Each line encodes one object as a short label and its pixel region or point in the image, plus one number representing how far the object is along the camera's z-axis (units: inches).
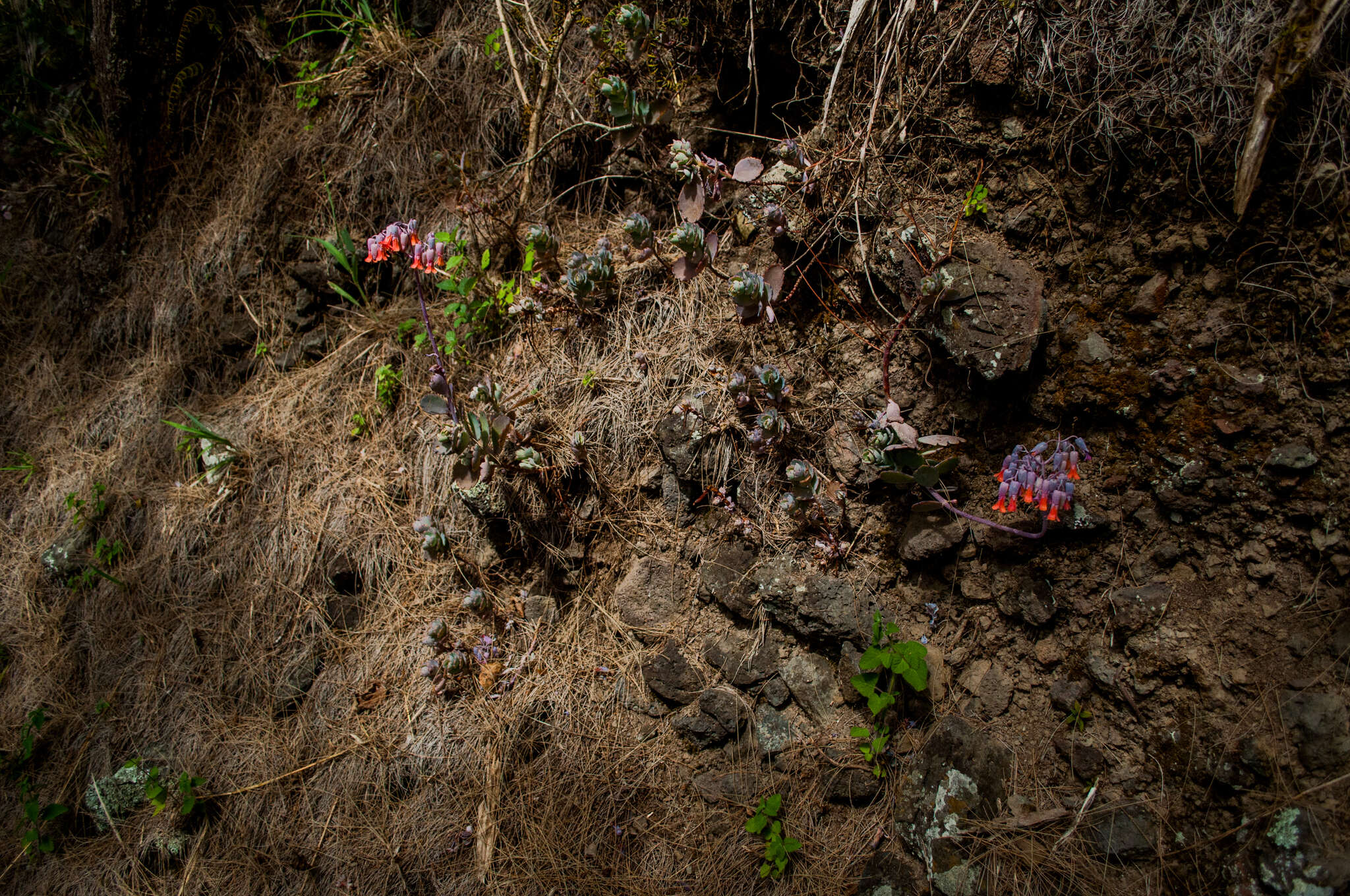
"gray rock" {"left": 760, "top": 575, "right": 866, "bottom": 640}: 28.2
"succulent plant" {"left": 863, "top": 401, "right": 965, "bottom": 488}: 26.2
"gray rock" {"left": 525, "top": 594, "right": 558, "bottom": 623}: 33.2
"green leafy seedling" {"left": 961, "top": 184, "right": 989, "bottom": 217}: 27.9
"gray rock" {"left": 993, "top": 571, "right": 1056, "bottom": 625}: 25.8
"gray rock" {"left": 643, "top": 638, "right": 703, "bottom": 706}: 30.1
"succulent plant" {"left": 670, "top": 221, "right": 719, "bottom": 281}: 29.3
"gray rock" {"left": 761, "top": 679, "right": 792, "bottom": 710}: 28.9
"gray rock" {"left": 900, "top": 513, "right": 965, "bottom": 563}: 27.2
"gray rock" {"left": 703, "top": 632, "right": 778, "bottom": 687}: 29.4
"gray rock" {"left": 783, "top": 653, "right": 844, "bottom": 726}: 28.1
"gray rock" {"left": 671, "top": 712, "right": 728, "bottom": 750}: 29.2
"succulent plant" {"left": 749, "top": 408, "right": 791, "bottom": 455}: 28.9
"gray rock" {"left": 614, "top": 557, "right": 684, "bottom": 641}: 31.7
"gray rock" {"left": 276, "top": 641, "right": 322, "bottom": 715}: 35.7
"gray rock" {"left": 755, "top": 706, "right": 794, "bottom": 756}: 28.4
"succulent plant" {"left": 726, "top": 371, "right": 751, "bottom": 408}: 29.9
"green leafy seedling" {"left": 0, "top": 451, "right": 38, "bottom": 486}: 47.1
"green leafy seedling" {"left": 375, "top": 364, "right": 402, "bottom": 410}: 37.7
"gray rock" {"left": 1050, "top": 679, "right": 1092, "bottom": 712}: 24.7
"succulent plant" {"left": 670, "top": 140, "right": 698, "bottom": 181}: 30.8
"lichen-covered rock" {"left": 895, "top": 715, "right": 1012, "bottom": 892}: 24.6
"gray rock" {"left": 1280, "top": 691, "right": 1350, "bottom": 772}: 20.6
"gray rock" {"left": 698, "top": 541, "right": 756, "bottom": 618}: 30.1
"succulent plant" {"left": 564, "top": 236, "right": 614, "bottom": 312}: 32.2
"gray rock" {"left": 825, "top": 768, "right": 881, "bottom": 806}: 26.7
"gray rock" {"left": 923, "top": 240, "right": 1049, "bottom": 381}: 26.2
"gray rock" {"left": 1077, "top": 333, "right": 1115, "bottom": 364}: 25.6
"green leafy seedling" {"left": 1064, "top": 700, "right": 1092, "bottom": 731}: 24.5
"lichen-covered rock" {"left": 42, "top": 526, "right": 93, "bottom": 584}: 43.1
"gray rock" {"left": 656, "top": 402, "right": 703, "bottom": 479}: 31.5
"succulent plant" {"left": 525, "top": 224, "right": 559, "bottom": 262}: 33.0
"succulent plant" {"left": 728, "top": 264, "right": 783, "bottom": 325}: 28.4
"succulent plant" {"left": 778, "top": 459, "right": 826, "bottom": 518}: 28.1
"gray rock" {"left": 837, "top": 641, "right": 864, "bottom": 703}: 27.7
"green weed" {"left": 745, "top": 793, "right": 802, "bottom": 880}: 26.4
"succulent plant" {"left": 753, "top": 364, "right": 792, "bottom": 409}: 29.1
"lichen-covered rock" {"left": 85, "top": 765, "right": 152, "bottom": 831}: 36.3
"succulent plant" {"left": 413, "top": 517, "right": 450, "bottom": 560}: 32.7
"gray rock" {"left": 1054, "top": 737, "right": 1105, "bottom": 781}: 23.9
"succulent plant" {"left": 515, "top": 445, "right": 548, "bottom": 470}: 31.9
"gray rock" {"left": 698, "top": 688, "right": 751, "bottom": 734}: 29.0
